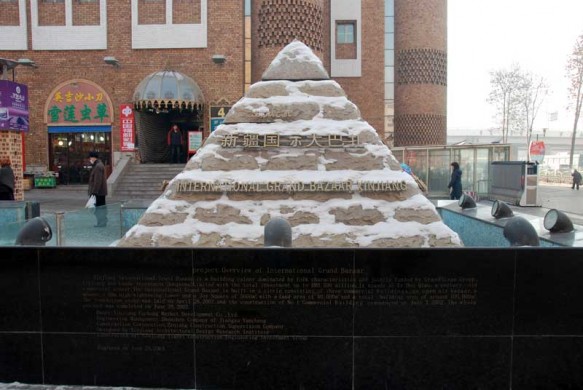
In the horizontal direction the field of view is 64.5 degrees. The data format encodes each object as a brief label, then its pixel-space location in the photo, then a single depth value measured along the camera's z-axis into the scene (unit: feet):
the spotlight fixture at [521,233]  12.52
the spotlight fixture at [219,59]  71.98
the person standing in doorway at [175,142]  72.80
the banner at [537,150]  69.07
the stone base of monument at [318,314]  11.20
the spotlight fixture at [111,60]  70.79
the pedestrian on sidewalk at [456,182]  52.65
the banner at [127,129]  72.23
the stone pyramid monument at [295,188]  16.05
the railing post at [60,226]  20.71
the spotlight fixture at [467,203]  25.09
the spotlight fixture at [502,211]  20.59
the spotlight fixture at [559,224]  16.21
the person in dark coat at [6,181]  35.29
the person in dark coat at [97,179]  34.47
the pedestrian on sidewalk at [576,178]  94.02
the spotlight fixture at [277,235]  12.50
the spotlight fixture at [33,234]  12.81
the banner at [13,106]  43.39
